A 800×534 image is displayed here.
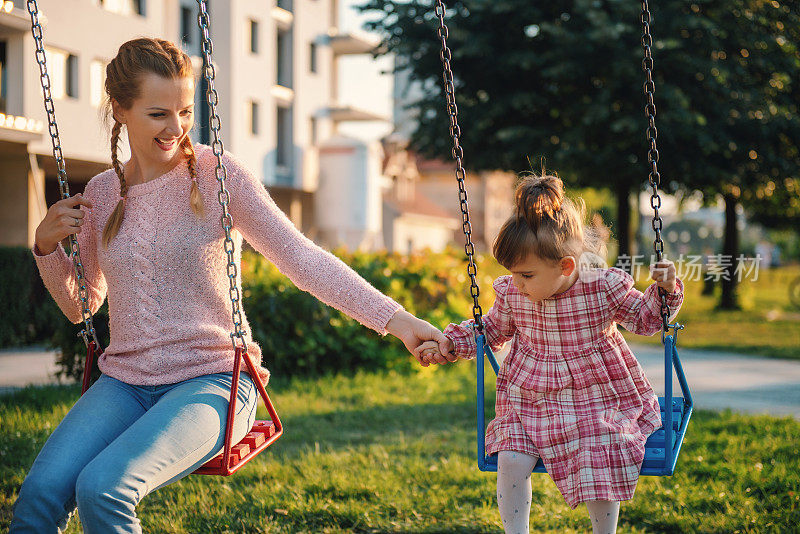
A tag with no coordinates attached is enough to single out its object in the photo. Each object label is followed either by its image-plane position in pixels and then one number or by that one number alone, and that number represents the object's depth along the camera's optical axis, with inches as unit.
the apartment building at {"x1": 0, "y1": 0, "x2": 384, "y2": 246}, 502.9
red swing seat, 93.4
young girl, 103.3
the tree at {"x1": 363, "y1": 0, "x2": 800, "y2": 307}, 409.1
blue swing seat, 102.1
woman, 90.3
